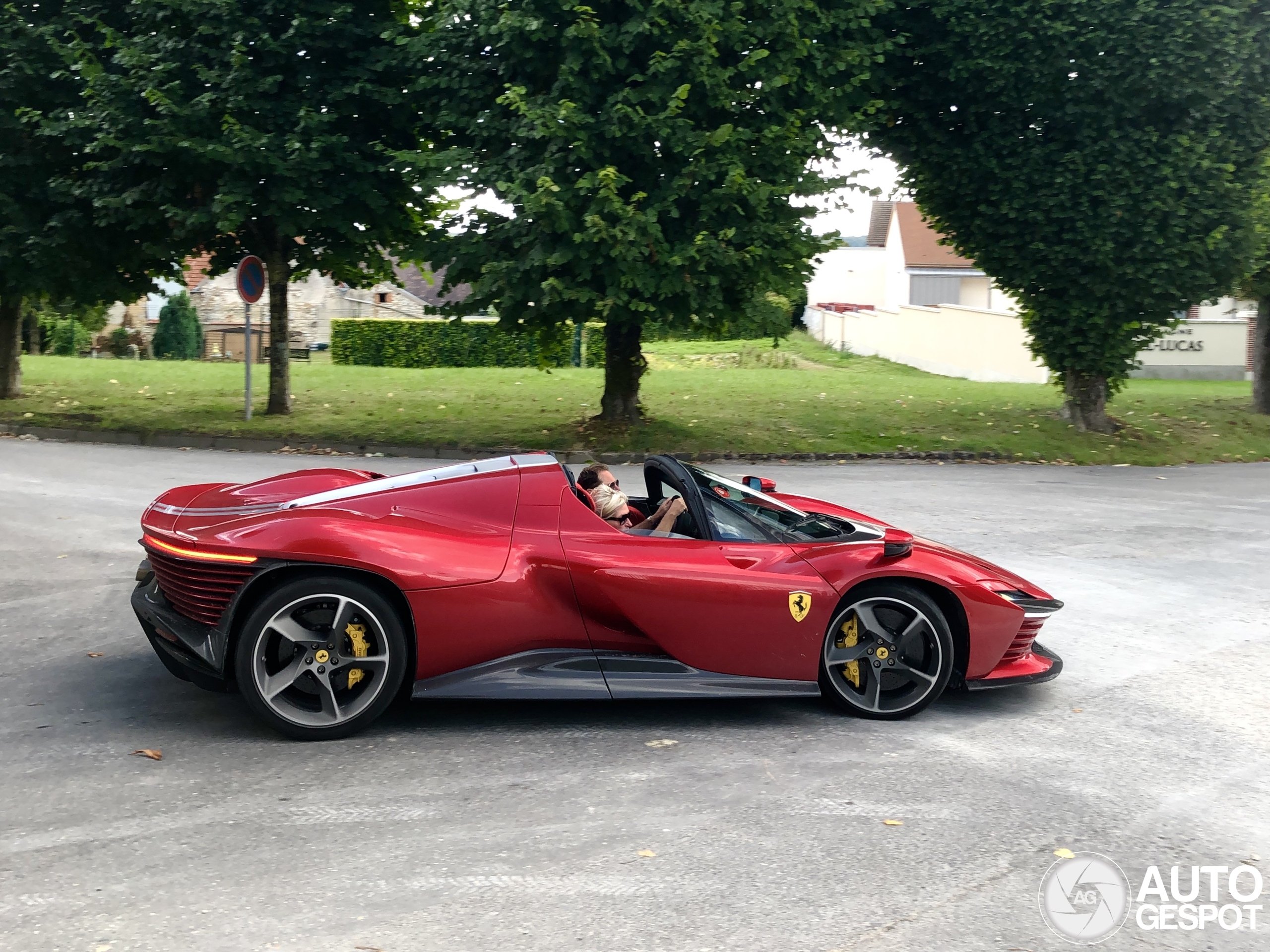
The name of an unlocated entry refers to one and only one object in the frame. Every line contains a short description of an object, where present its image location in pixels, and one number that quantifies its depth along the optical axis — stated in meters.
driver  6.04
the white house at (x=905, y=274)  59.94
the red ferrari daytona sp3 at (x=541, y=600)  5.35
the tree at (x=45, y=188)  18.69
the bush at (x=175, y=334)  44.31
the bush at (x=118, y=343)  45.88
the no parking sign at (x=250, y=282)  19.44
